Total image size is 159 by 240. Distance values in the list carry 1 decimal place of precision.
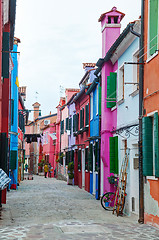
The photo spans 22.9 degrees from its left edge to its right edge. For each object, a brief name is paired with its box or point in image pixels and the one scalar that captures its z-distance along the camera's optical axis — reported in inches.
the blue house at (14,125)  852.0
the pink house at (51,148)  1904.3
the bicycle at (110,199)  542.3
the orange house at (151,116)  381.1
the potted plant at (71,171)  1104.2
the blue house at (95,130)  698.2
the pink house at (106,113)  601.7
